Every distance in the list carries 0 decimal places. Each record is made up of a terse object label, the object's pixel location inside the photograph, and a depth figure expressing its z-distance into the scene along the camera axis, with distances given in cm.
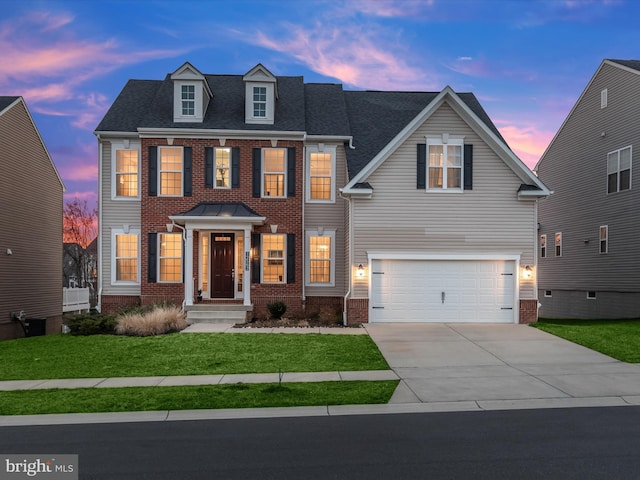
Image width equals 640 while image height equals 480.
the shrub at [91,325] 1570
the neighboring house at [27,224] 2080
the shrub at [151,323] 1516
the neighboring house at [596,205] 2195
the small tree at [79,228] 4750
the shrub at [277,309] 1798
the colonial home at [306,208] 1717
